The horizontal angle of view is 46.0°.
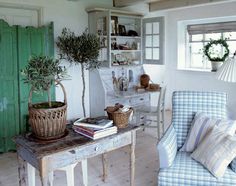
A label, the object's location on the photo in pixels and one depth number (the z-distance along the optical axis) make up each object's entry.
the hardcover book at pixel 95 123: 2.31
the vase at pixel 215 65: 5.36
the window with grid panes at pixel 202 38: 5.49
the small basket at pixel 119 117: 2.45
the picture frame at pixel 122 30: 5.07
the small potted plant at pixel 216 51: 5.38
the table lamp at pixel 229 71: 2.51
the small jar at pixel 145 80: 5.12
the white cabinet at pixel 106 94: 4.59
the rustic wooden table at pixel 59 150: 1.95
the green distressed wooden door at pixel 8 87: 3.70
